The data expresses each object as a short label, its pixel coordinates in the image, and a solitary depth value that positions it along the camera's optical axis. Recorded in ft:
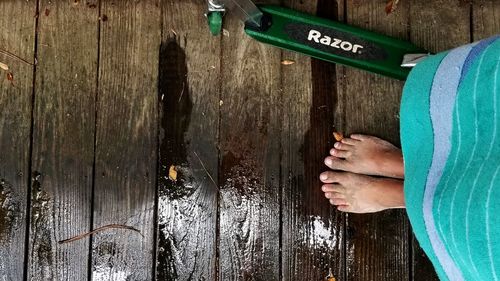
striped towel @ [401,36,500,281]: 3.19
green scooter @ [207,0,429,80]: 4.81
